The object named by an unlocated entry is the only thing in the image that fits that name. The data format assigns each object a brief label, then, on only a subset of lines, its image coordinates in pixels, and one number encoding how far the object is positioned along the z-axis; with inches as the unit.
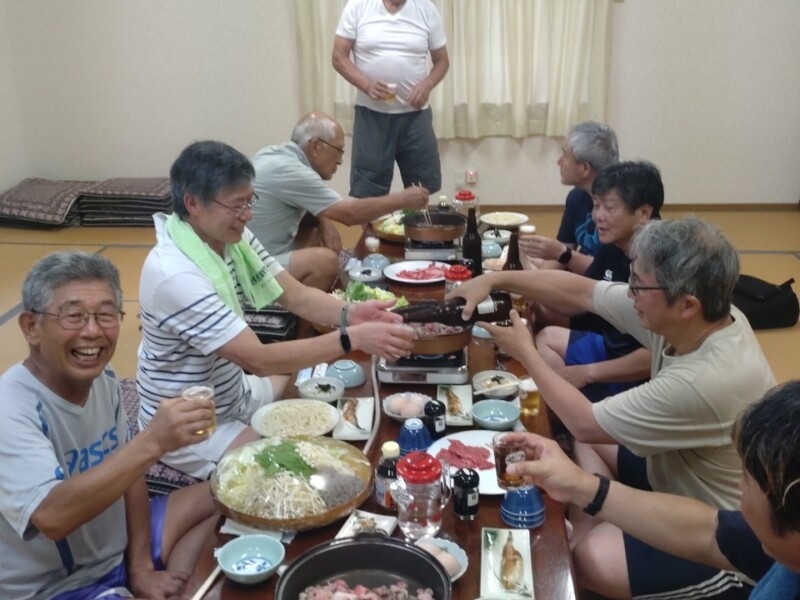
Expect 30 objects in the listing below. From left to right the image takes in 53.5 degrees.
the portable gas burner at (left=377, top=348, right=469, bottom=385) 85.2
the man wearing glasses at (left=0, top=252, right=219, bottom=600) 60.2
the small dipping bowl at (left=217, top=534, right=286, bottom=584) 56.2
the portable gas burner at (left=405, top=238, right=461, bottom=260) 127.8
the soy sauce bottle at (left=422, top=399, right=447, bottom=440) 74.0
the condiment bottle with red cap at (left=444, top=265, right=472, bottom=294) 112.5
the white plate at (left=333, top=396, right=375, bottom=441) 75.9
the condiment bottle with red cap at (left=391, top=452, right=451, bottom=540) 60.2
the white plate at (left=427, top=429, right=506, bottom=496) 67.4
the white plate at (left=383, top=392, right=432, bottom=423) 77.1
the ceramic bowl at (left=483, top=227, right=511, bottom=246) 138.8
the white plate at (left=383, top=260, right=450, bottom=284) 119.2
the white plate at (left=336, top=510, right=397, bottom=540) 61.0
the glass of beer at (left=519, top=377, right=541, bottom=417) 80.7
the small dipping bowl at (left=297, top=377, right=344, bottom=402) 83.4
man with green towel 80.5
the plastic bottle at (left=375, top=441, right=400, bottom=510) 64.2
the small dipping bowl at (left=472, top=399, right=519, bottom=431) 76.0
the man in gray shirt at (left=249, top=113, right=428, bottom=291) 135.5
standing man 174.2
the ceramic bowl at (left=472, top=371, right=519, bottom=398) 81.8
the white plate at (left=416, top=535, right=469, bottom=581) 56.9
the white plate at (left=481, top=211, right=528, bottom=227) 151.1
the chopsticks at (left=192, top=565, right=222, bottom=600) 55.9
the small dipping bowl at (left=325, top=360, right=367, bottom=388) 86.8
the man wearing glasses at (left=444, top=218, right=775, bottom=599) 70.2
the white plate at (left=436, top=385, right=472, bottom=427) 77.3
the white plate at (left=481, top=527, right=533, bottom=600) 54.7
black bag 156.2
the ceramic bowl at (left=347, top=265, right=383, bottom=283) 117.8
